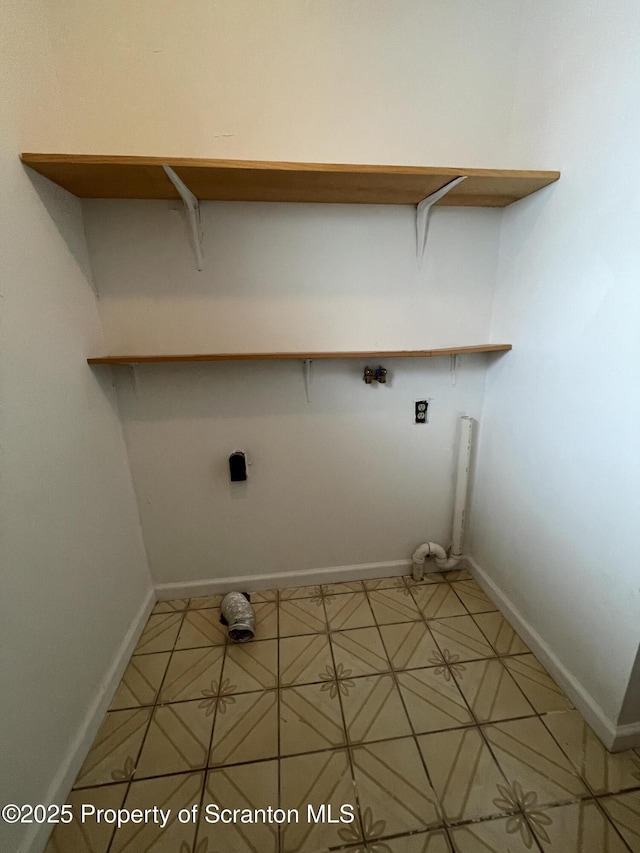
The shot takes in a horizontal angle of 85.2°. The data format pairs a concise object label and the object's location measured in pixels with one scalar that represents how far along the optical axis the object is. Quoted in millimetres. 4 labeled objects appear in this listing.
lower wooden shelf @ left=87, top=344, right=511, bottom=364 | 1222
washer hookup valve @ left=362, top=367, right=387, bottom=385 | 1463
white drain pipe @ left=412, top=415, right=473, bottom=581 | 1612
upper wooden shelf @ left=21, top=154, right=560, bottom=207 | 959
